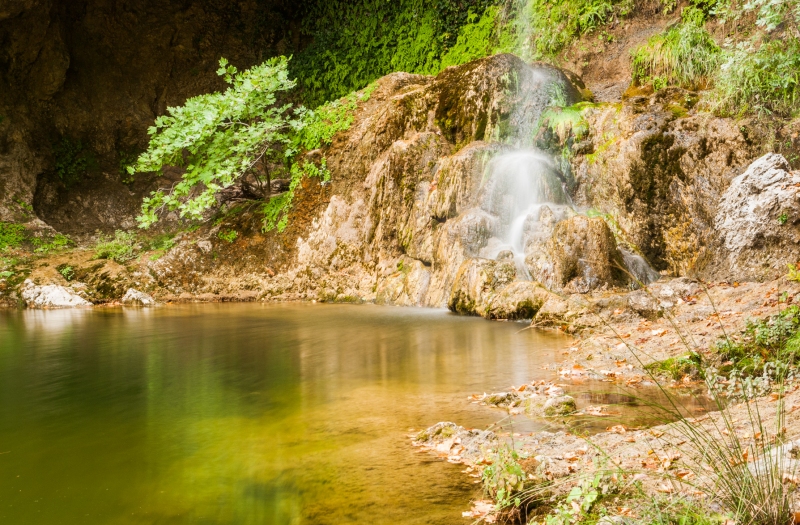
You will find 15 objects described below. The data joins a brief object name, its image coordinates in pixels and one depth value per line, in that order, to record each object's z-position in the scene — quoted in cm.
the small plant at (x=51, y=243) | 1457
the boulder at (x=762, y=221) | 752
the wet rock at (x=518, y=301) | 828
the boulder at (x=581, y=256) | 861
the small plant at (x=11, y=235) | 1416
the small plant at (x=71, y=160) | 1745
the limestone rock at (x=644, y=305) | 663
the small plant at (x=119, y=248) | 1393
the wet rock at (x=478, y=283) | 916
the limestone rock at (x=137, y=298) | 1284
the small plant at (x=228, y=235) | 1435
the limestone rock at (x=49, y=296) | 1258
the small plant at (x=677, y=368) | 439
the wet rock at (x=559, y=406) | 374
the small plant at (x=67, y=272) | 1328
